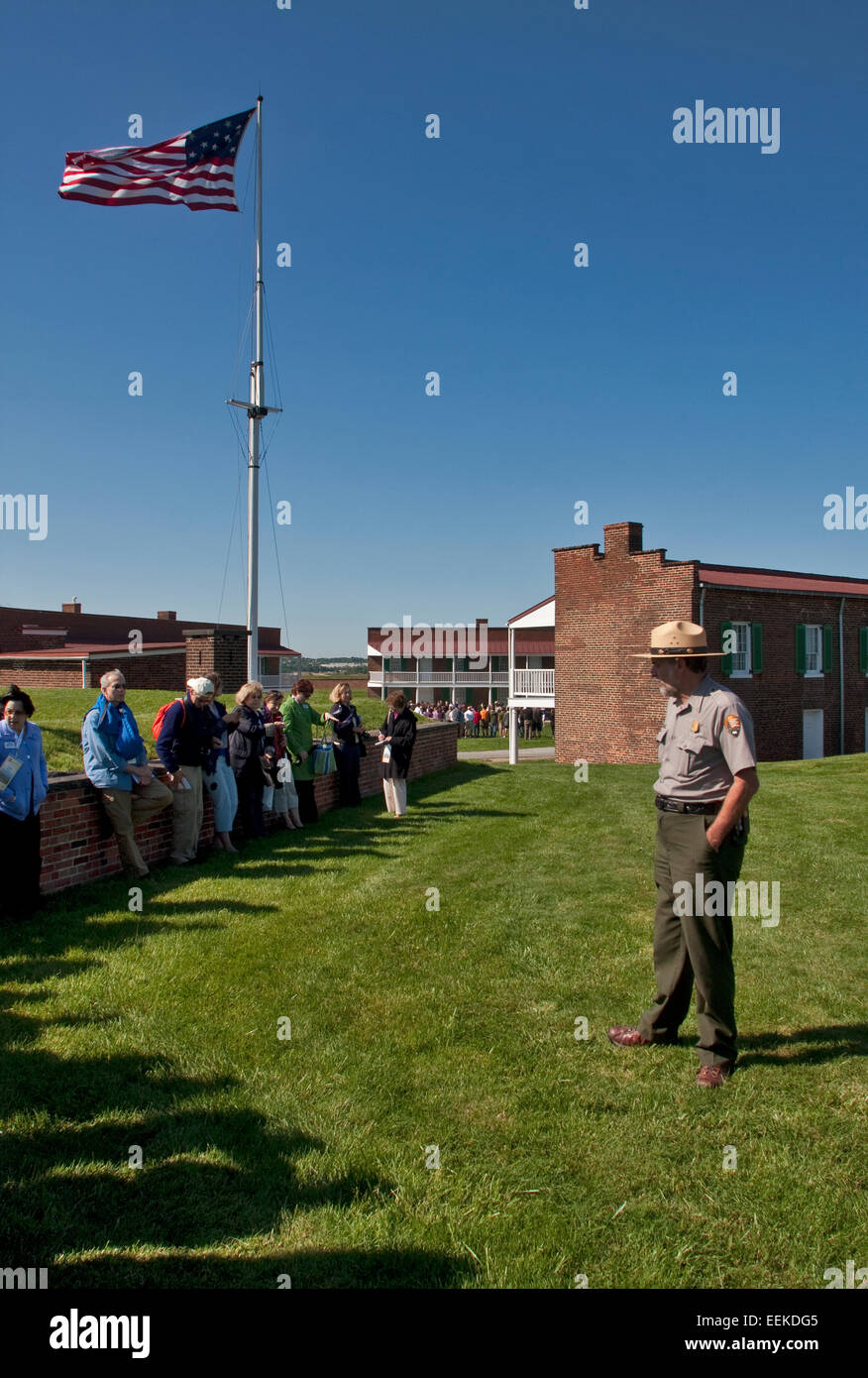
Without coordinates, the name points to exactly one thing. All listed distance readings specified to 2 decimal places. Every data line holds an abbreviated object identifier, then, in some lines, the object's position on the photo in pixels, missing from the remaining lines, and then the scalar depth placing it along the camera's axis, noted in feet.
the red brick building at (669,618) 93.86
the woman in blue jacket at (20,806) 21.59
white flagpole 49.03
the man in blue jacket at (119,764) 25.03
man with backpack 28.17
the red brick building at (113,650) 50.56
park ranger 13.62
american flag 43.62
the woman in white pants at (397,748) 38.45
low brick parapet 23.80
